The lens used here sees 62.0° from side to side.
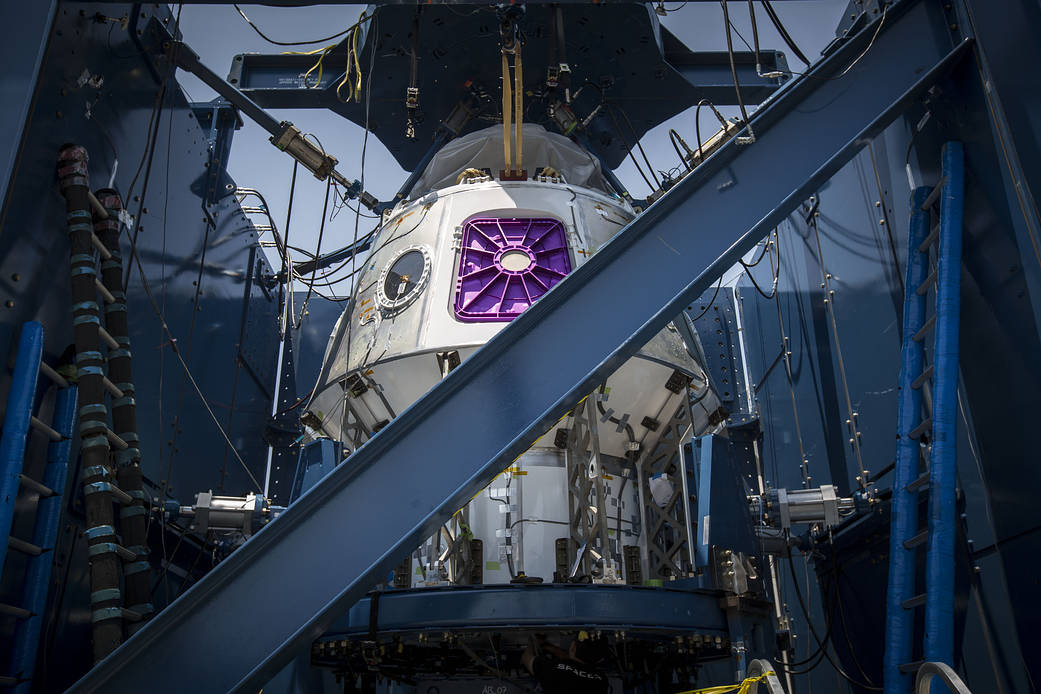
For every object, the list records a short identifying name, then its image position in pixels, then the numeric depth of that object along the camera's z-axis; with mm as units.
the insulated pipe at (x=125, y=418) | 4273
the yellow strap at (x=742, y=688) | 3503
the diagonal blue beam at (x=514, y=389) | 3078
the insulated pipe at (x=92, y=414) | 3895
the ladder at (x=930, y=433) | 3627
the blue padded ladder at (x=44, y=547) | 3848
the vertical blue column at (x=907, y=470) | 3834
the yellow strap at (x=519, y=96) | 6549
